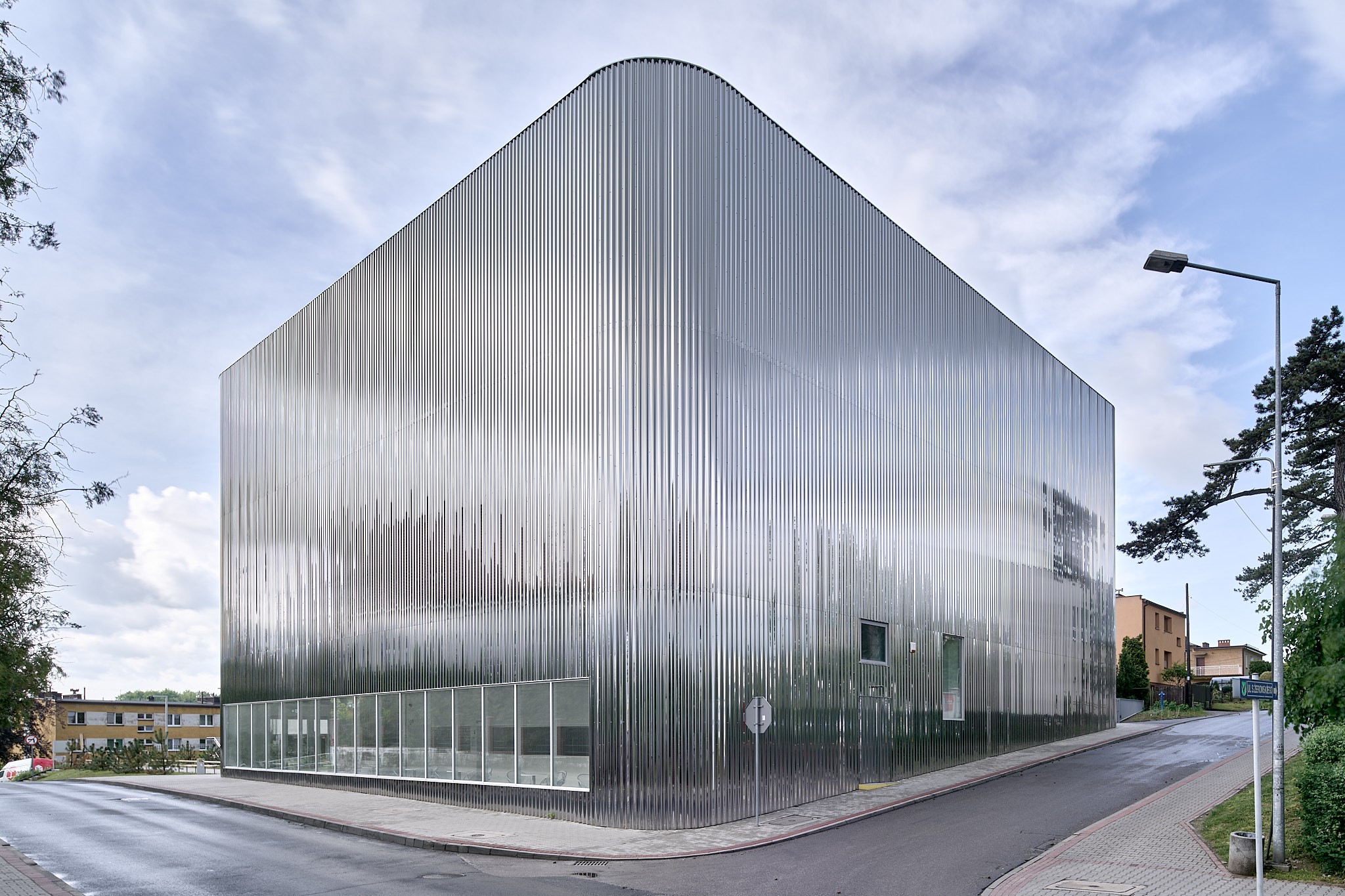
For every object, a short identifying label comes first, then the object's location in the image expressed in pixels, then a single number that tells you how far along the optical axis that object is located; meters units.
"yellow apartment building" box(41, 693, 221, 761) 101.44
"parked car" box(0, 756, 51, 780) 58.22
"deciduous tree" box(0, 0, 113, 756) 10.09
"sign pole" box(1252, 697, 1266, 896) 12.27
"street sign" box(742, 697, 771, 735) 21.42
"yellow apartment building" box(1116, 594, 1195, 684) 83.19
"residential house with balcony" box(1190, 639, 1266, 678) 105.56
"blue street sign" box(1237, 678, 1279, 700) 13.64
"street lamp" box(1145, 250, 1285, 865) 14.96
